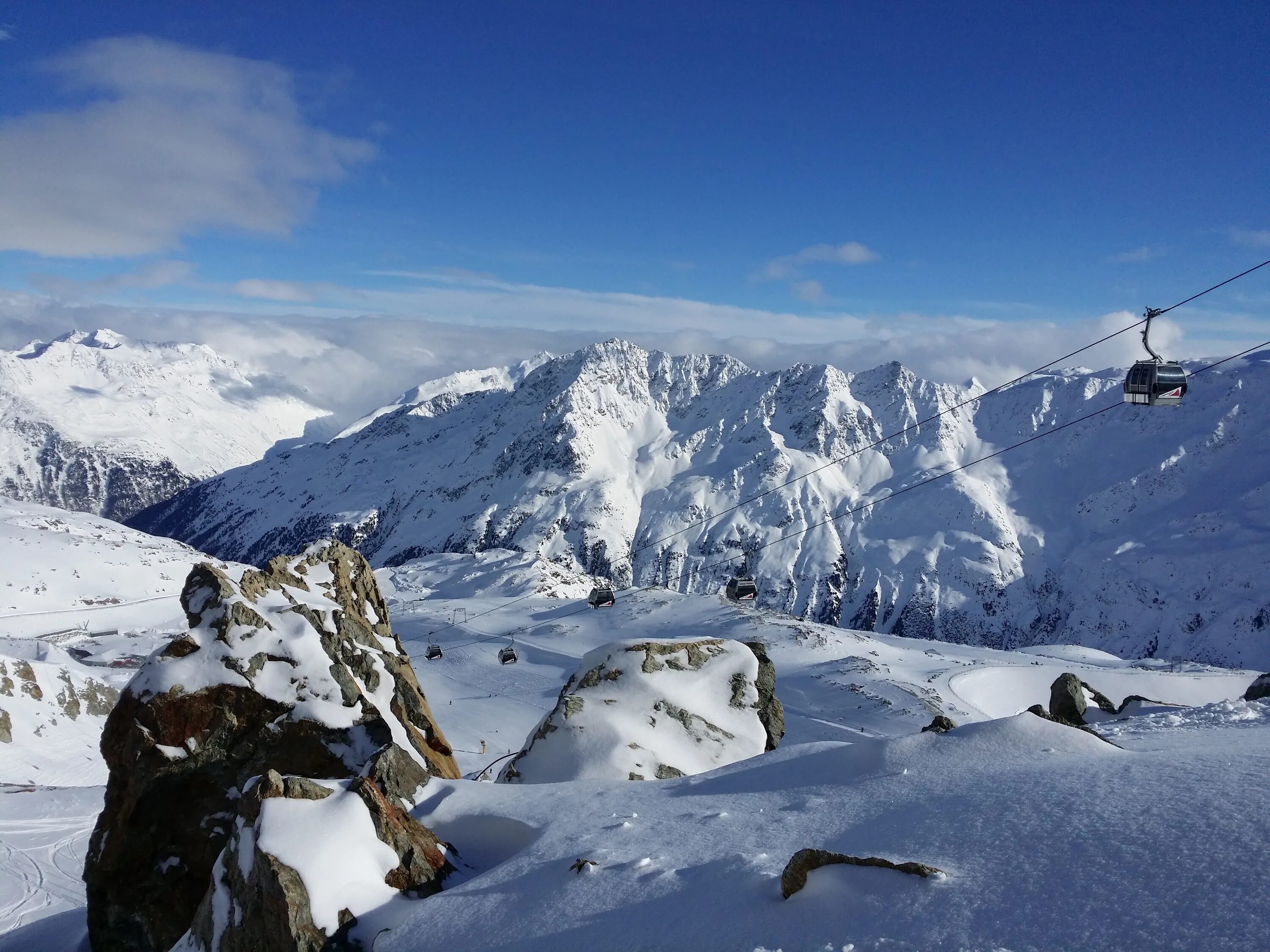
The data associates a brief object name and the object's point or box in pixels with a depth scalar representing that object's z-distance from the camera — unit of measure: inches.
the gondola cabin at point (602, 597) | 1873.8
